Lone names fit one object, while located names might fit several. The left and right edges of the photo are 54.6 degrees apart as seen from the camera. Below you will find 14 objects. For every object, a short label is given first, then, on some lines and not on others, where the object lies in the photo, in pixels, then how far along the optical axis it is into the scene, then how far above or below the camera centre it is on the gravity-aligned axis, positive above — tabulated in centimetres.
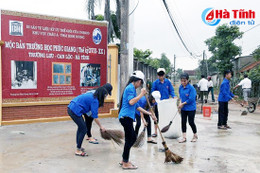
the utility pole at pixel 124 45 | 817 +112
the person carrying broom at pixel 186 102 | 547 -49
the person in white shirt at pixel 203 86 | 1373 -35
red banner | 729 +76
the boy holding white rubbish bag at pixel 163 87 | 590 -18
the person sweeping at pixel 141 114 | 508 -70
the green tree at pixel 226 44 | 2291 +331
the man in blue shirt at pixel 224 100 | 690 -56
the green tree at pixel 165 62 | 4980 +357
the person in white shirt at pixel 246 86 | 1155 -29
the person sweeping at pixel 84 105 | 441 -45
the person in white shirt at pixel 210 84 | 1487 -26
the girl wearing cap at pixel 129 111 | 385 -49
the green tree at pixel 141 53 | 2710 +301
